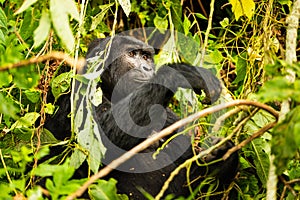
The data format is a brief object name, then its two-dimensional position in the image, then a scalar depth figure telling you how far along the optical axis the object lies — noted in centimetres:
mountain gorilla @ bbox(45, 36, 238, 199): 629
